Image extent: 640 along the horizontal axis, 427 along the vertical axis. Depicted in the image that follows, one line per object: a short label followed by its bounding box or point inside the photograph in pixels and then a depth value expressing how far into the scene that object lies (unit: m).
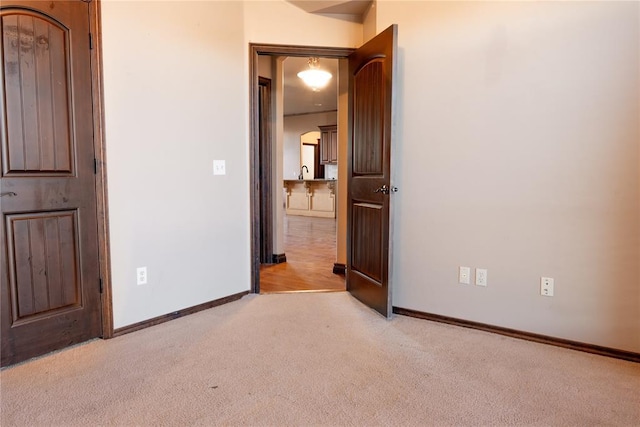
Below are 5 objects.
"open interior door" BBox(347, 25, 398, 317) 2.85
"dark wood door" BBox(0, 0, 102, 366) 2.08
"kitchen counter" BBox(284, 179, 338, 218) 9.37
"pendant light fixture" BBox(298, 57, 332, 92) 5.18
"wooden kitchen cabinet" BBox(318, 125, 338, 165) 11.11
